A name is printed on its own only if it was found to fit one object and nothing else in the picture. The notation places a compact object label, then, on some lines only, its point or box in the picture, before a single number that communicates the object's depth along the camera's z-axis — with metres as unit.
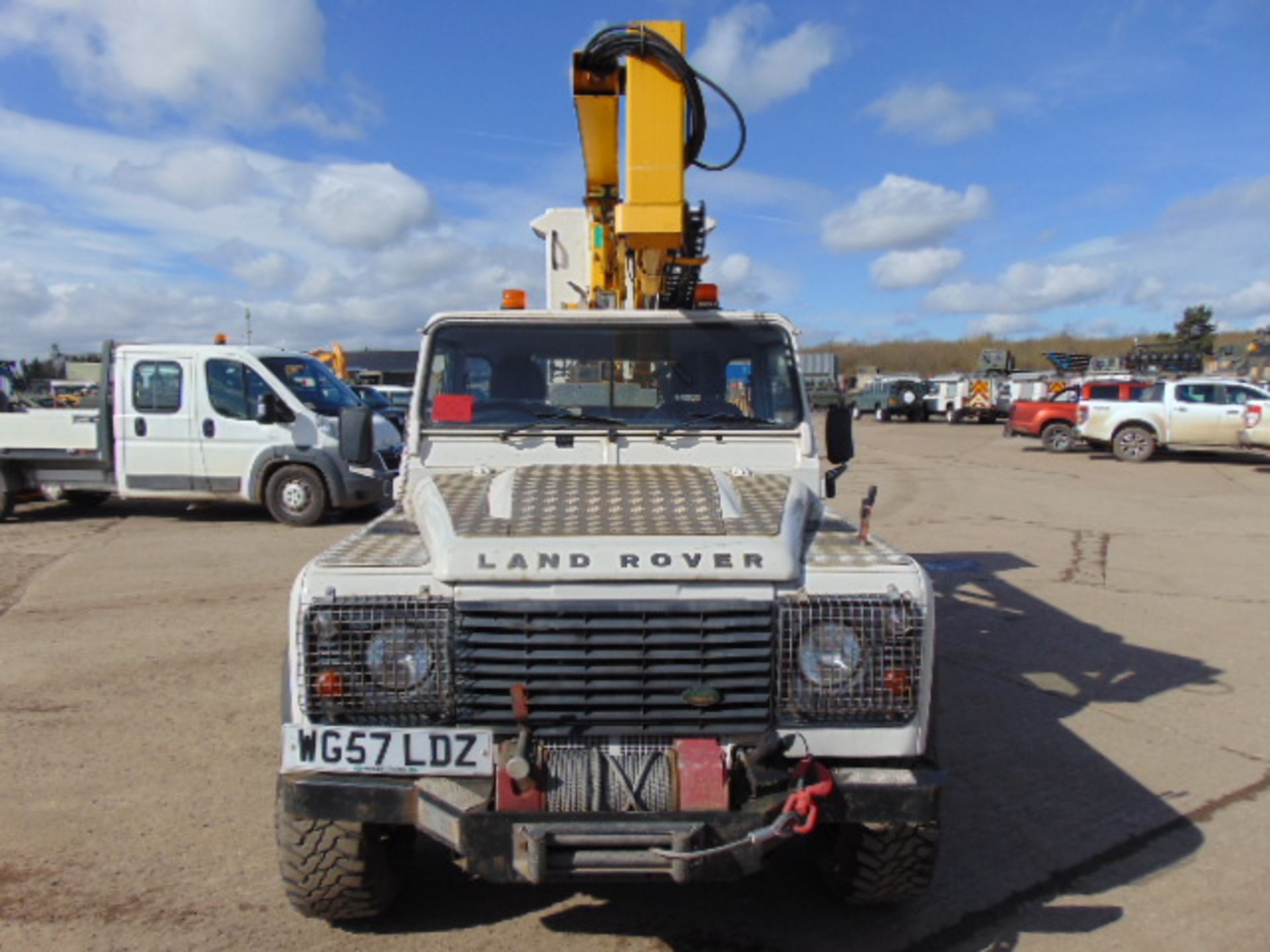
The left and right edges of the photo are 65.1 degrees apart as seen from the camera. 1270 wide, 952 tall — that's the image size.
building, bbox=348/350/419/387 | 39.97
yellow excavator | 20.84
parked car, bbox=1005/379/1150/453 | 23.16
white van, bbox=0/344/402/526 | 11.20
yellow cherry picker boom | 4.81
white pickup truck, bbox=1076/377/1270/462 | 19.74
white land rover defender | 2.74
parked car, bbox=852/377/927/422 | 37.75
